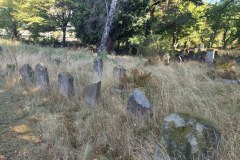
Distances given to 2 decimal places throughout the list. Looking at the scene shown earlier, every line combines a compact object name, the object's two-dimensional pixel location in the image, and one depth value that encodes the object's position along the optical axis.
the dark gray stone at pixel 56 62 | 7.46
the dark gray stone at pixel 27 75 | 5.62
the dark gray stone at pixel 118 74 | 5.10
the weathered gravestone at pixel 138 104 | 3.32
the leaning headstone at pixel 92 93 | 4.11
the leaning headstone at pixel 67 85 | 4.61
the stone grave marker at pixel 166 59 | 8.97
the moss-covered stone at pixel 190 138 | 2.07
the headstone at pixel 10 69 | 6.52
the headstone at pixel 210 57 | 11.09
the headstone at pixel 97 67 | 5.86
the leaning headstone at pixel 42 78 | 5.17
